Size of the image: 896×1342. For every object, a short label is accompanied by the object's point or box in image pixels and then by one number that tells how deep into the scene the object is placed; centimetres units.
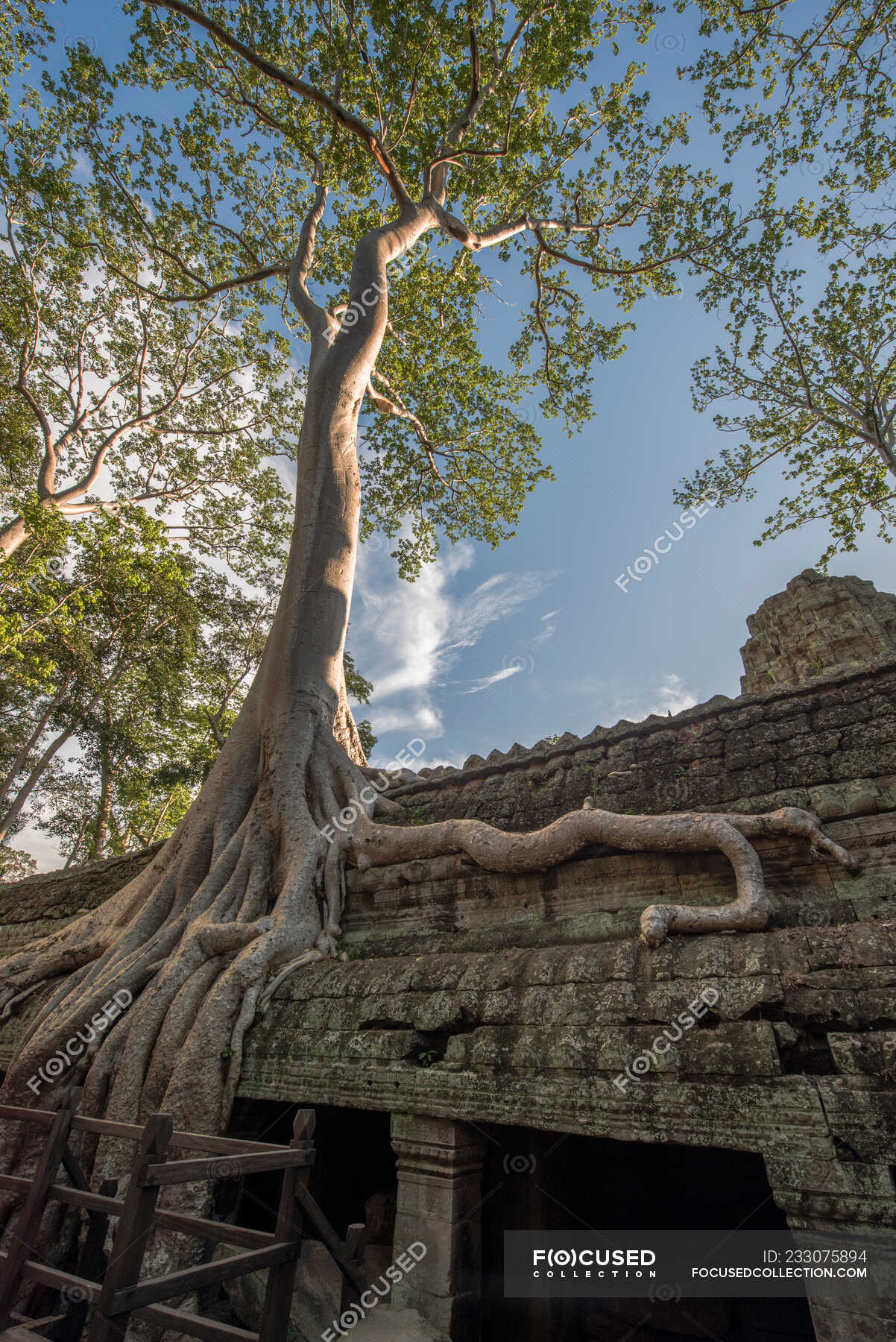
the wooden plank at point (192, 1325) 225
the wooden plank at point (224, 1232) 249
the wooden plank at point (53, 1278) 234
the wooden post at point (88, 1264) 292
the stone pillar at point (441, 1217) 270
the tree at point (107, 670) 1288
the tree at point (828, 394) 878
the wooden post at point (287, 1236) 240
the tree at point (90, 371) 1045
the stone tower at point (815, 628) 1124
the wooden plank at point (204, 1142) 260
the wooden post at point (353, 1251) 286
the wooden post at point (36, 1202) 256
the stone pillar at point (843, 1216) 193
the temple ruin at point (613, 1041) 228
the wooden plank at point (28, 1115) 296
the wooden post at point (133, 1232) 210
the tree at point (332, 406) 396
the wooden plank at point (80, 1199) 247
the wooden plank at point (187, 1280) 212
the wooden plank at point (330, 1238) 268
